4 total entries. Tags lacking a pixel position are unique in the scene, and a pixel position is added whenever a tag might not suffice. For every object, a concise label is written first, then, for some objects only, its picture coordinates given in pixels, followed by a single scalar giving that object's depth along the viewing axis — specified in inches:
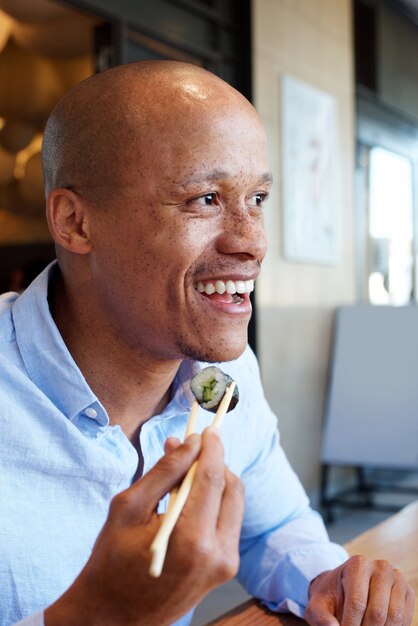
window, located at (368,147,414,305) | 229.6
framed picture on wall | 182.7
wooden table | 46.2
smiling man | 43.8
